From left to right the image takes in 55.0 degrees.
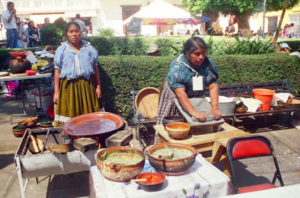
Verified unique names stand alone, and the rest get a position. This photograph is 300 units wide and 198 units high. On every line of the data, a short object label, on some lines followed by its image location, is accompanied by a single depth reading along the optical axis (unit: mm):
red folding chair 2636
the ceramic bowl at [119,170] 2104
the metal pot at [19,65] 5340
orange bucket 5461
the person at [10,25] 10148
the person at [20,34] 11038
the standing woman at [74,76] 4195
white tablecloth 2012
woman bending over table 3240
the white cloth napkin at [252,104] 5363
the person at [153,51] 7530
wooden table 3081
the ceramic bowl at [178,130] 3006
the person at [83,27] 11347
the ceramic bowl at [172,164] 2197
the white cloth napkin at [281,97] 5766
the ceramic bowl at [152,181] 2006
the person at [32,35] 11704
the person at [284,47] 10088
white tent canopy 19203
